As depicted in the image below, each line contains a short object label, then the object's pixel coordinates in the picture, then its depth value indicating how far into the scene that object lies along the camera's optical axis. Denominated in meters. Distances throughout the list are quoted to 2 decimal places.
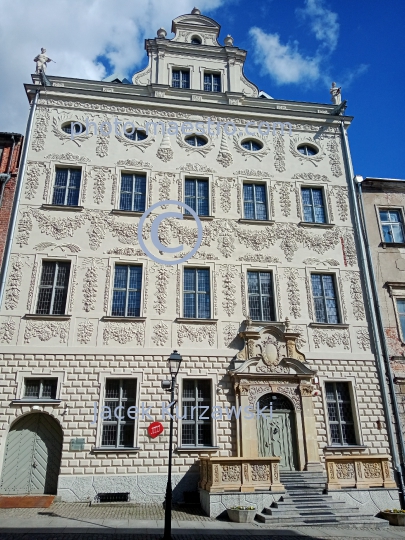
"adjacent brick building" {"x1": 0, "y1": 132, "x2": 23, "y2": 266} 16.14
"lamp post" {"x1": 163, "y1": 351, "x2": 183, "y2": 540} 9.15
